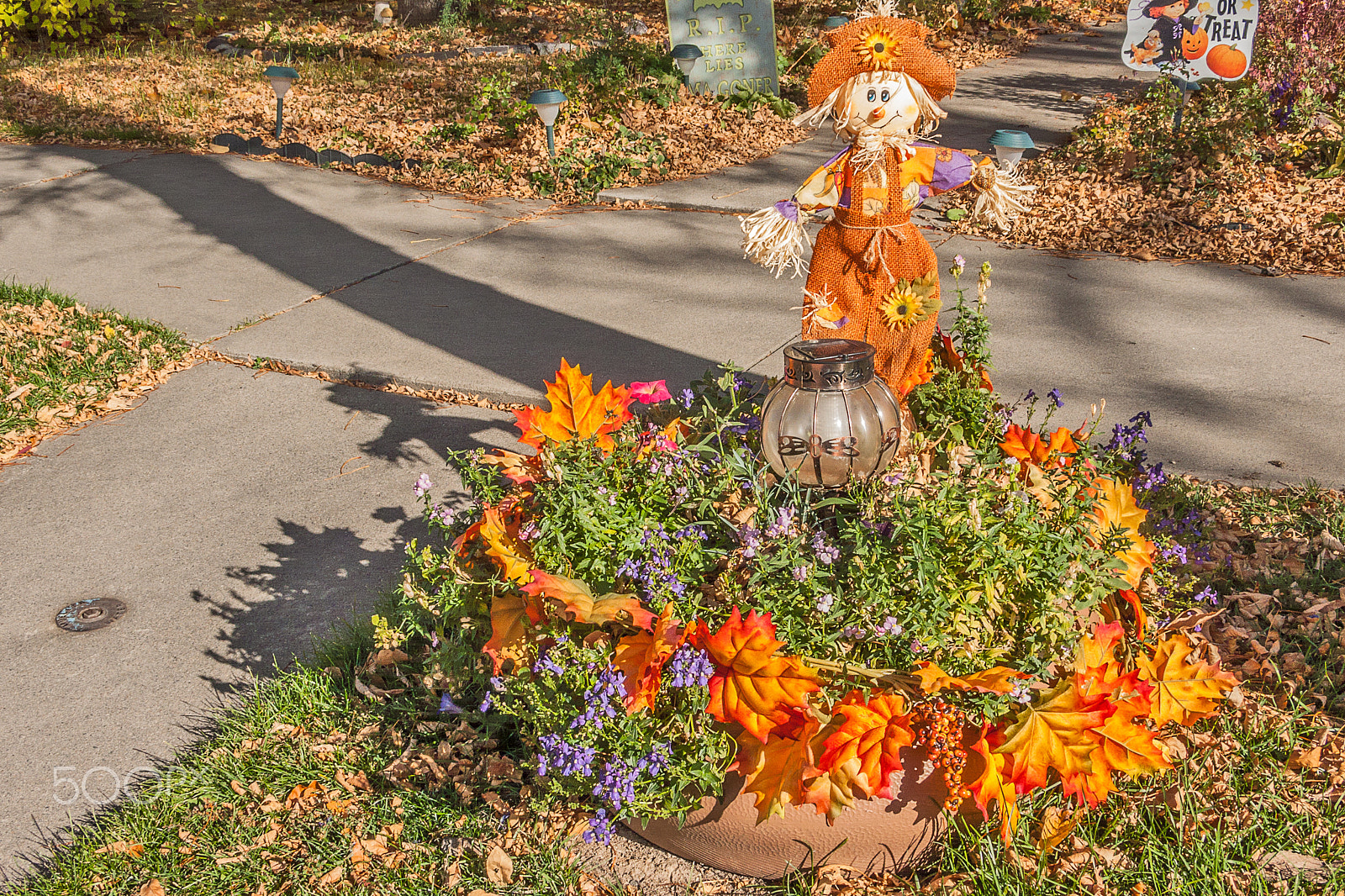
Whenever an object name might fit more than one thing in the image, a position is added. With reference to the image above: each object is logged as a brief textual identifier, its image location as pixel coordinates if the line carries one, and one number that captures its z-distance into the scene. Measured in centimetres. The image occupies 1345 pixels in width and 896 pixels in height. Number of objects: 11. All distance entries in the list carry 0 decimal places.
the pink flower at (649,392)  280
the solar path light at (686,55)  880
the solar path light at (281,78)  805
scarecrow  295
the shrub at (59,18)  1196
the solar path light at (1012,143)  564
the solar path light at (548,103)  707
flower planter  208
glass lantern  240
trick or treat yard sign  677
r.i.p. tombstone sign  913
